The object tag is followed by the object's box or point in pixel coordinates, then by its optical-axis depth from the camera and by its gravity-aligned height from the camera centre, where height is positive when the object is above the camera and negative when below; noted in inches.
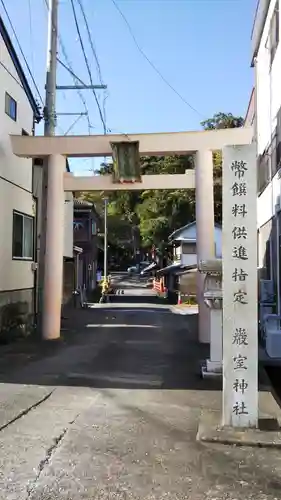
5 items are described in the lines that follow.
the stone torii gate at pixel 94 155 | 536.1 +100.6
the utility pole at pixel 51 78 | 590.2 +207.3
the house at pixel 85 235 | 1566.2 +101.5
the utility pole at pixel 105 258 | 1743.4 +34.2
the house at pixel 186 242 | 1550.2 +75.7
